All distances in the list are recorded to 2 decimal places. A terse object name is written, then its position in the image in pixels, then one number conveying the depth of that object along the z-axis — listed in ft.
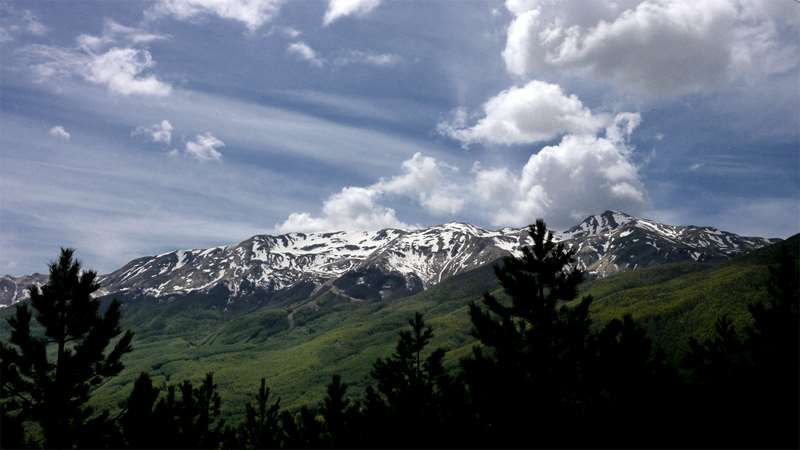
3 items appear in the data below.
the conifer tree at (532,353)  63.72
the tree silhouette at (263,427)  152.05
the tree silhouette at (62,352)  93.35
